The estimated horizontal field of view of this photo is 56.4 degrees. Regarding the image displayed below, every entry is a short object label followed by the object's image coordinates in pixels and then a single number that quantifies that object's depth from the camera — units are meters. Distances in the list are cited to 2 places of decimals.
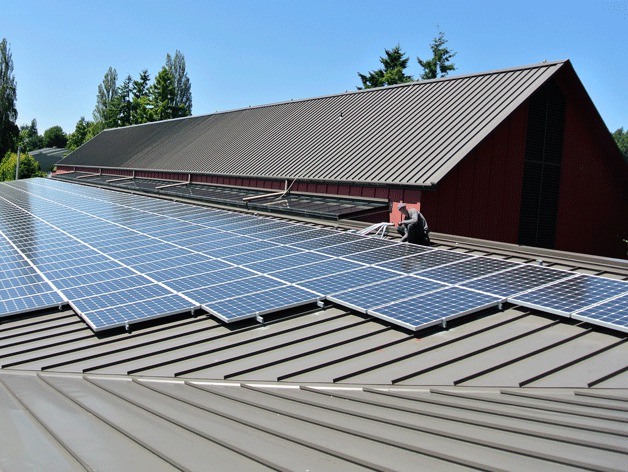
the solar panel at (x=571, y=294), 8.95
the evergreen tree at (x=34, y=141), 187.18
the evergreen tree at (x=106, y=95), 123.00
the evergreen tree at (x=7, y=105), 96.81
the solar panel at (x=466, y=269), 10.70
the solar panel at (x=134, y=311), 9.59
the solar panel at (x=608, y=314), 8.12
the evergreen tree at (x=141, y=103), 100.31
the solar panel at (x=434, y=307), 8.66
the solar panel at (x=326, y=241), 13.86
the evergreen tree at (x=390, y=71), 74.19
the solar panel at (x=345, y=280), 10.41
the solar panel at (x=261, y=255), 12.54
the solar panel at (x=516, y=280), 10.03
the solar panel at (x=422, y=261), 11.39
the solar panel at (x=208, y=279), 10.98
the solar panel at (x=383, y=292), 9.50
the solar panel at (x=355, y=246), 13.12
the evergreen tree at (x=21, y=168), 80.38
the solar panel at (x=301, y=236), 14.66
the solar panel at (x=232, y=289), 10.23
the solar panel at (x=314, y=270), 11.16
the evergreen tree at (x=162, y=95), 99.06
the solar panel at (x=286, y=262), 11.79
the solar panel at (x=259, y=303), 9.43
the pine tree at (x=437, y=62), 77.75
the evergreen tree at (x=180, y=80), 116.94
